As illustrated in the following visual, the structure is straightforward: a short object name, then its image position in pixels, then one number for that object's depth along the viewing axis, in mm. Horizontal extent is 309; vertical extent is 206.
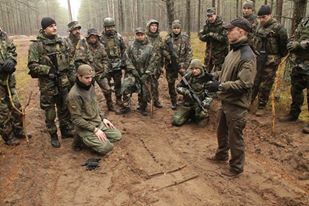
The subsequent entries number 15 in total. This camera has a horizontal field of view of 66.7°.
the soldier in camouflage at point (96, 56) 6105
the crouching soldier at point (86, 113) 4732
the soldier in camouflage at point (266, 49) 5476
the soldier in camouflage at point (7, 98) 4973
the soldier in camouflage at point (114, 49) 6772
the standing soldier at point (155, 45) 6545
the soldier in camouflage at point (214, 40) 6641
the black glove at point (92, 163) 4413
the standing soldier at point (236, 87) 3645
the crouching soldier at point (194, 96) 5854
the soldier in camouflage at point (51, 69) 4797
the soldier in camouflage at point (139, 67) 6391
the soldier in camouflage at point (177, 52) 6653
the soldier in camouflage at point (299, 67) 4970
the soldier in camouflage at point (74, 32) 6740
